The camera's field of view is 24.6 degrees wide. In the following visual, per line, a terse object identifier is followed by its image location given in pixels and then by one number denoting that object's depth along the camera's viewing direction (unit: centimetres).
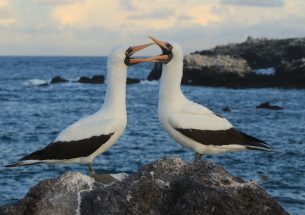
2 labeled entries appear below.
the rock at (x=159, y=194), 691
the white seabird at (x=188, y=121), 971
